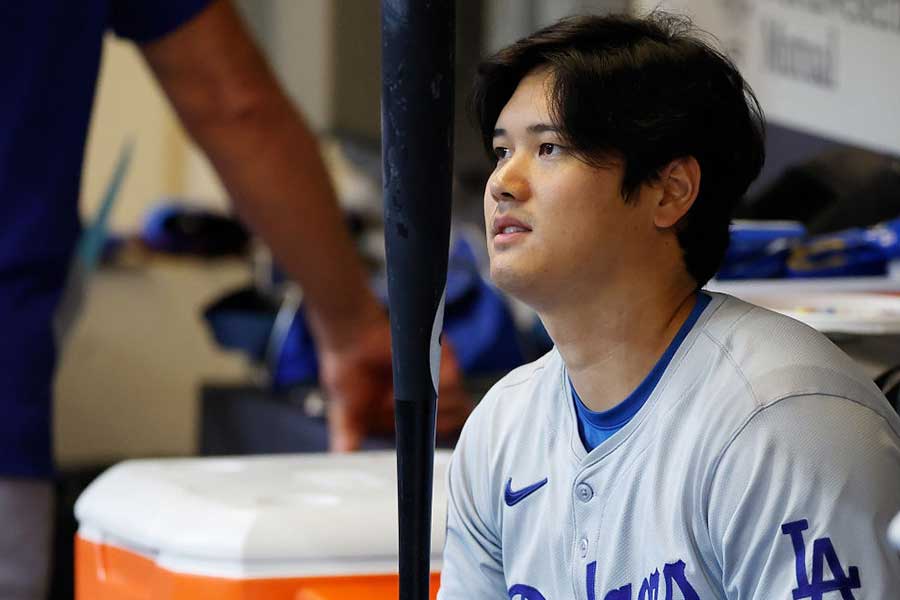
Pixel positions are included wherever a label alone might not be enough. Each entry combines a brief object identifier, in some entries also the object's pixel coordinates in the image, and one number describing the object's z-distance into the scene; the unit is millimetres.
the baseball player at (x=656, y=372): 4462
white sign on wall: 7130
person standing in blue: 5496
